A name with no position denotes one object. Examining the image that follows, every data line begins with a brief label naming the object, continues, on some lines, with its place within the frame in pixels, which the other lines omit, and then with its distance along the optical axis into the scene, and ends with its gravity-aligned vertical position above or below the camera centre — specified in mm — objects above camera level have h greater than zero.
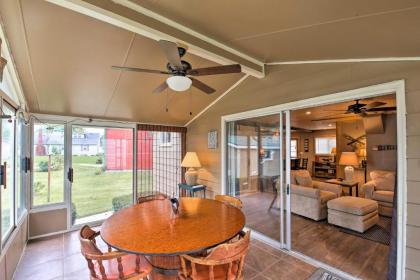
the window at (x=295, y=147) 9117 -270
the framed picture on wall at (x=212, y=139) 4469 +53
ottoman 3609 -1351
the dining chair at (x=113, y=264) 1564 -1082
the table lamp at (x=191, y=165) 4512 -531
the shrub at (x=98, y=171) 4280 -634
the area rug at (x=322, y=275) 2428 -1661
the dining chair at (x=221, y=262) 1500 -929
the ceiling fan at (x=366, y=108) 3788 +666
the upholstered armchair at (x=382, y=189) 4336 -1128
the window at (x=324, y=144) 8812 -130
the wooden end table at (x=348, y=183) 4977 -1080
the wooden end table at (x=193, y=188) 4448 -1052
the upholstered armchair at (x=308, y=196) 4168 -1209
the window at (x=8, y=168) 2238 -347
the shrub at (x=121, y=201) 4570 -1378
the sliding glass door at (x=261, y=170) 3219 -532
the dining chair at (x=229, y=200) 2783 -868
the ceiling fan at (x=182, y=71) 1912 +723
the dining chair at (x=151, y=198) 3027 -885
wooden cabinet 8258 -1212
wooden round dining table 1517 -806
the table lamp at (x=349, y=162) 5358 -555
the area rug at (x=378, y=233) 3388 -1655
